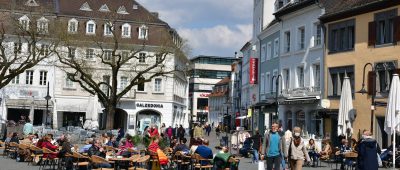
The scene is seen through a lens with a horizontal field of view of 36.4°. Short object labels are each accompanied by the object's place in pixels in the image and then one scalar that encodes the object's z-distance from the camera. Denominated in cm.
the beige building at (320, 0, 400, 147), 3356
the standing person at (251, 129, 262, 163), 2773
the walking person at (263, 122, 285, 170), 1812
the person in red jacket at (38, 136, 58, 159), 2186
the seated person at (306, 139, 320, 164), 2709
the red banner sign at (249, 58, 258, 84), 5453
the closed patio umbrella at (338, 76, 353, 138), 2769
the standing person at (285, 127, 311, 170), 1722
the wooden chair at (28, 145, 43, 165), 2282
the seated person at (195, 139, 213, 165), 1933
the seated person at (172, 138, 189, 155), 2141
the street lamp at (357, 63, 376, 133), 3237
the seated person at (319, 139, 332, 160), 2748
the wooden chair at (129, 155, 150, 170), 1811
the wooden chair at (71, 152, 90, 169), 1908
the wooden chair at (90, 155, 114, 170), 1698
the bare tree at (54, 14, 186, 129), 4600
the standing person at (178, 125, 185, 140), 3972
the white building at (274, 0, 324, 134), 4022
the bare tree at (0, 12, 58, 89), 4138
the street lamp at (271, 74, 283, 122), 4488
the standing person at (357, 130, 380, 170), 1552
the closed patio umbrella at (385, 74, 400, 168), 2305
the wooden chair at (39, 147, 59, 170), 2108
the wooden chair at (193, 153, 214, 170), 1917
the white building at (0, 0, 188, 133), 5881
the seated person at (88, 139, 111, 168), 1942
